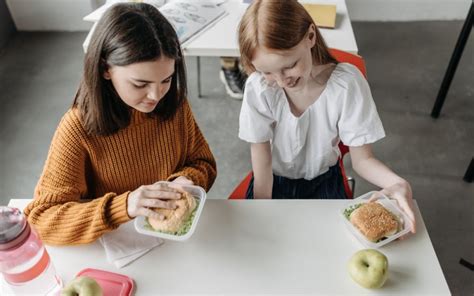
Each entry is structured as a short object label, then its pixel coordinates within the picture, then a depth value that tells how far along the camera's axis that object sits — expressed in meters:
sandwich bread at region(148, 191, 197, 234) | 1.03
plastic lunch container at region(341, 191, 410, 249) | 1.09
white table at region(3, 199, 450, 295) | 1.04
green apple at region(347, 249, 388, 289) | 1.00
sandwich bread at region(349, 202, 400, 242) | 1.09
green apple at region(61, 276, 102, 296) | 0.94
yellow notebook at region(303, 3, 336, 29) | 1.93
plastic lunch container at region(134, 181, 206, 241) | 1.02
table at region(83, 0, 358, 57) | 1.81
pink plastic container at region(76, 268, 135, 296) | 1.02
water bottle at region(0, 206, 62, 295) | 0.90
